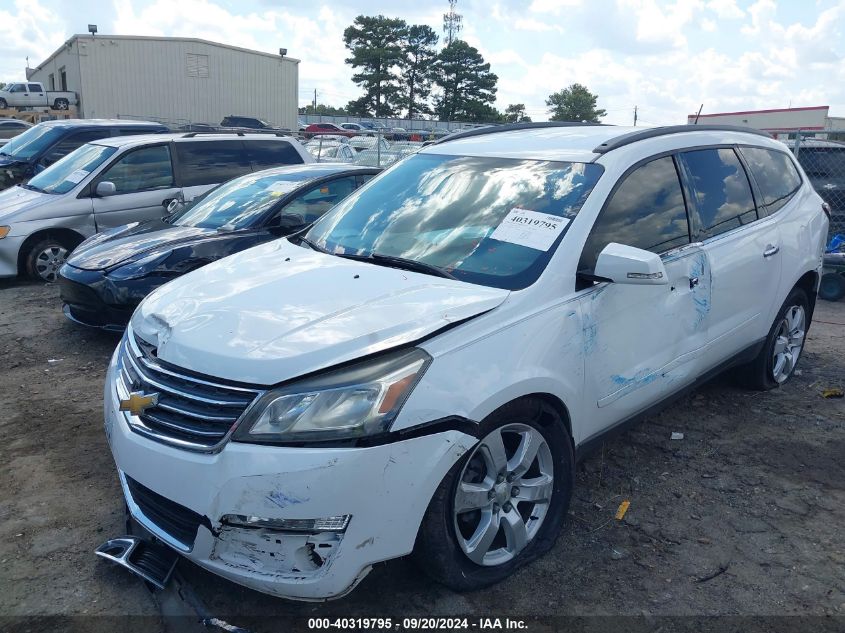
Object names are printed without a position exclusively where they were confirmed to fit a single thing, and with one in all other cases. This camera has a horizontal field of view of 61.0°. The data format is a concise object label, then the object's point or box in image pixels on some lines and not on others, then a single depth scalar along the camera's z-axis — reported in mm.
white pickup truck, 37844
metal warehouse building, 36750
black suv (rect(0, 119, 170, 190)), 10906
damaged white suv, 2441
